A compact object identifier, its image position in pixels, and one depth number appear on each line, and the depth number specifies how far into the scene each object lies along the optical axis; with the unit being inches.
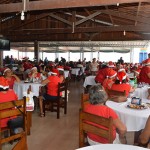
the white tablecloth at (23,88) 169.6
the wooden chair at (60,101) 161.7
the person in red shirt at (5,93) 106.4
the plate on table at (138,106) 93.0
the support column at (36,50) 453.5
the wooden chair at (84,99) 100.8
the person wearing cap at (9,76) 173.1
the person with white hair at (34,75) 188.8
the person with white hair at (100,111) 73.6
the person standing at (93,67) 328.5
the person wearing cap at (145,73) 168.7
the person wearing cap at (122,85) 131.1
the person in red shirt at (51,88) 166.1
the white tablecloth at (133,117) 85.2
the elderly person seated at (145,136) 68.3
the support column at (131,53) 691.7
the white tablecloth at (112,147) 56.7
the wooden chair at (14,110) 85.9
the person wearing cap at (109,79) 159.8
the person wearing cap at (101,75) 201.1
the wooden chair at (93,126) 65.9
